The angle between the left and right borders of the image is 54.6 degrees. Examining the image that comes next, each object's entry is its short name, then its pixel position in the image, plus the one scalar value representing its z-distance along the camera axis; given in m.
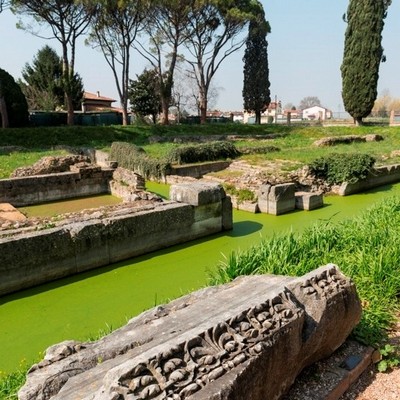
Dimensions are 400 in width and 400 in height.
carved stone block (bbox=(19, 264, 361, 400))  1.99
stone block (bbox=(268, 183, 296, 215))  9.72
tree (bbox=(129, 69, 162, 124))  35.91
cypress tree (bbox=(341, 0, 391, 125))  28.30
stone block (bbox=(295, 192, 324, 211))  10.27
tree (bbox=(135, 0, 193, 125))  26.42
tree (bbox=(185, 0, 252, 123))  27.83
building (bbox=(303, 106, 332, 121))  83.18
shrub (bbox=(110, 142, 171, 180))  13.70
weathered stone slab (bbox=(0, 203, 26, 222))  8.50
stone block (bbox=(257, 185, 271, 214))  9.88
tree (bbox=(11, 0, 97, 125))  22.95
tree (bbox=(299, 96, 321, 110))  114.38
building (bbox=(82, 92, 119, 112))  43.91
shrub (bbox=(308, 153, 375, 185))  12.27
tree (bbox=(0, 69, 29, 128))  22.45
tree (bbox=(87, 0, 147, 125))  25.17
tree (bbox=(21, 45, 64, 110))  35.03
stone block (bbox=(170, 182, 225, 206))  7.55
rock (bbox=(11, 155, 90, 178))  11.80
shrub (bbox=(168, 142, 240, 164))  15.28
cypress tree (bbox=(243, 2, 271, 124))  34.88
